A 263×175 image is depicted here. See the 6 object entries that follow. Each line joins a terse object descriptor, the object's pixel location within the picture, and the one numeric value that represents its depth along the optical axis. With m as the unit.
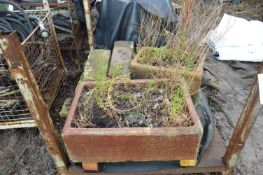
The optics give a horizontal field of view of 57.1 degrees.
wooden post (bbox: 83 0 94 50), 2.75
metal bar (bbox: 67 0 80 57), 3.06
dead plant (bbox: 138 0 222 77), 2.31
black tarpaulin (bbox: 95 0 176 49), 2.92
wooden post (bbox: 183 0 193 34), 2.39
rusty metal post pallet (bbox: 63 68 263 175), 1.64
